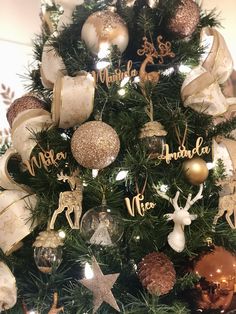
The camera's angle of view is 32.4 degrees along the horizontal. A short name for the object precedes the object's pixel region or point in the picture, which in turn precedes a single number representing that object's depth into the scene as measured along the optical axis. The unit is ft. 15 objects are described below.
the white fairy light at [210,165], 2.42
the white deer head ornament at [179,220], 2.14
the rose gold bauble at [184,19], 2.55
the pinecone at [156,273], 2.04
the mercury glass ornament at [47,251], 2.14
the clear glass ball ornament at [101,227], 2.11
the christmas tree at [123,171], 2.14
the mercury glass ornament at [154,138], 2.22
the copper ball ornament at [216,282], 2.15
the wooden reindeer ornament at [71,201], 2.18
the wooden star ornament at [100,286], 2.01
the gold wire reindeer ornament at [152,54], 2.44
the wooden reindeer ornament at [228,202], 2.26
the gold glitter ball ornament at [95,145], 2.12
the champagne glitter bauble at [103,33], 2.47
